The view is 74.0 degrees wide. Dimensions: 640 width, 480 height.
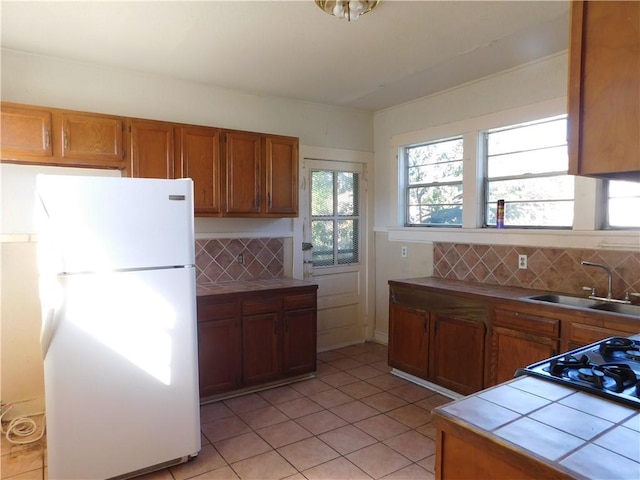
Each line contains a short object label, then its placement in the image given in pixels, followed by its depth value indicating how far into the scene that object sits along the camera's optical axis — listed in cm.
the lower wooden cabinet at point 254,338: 325
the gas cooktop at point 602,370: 122
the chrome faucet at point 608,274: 276
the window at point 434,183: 401
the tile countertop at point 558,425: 90
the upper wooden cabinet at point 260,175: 353
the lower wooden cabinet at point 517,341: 264
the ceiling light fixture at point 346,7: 226
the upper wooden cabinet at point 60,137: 271
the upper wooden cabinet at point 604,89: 83
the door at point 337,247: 442
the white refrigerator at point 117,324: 214
